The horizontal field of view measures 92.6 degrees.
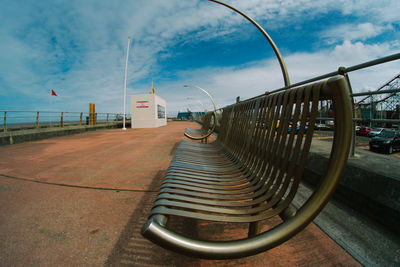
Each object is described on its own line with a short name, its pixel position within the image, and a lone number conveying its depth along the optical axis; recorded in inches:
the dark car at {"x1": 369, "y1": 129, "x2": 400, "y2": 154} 419.5
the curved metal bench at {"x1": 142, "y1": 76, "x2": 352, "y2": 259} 29.5
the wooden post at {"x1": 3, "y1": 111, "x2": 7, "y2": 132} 286.4
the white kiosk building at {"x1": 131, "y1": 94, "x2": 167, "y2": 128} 833.5
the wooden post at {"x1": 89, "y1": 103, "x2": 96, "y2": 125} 657.6
